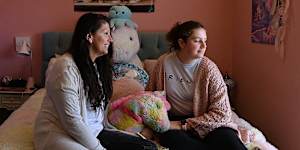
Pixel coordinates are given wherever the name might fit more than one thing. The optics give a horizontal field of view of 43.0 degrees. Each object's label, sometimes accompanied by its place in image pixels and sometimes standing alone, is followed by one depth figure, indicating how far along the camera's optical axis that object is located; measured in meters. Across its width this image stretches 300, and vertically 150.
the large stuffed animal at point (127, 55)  3.05
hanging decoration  2.51
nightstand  3.41
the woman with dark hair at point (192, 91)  2.02
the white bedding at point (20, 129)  1.86
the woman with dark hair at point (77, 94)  1.62
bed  1.94
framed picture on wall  3.56
